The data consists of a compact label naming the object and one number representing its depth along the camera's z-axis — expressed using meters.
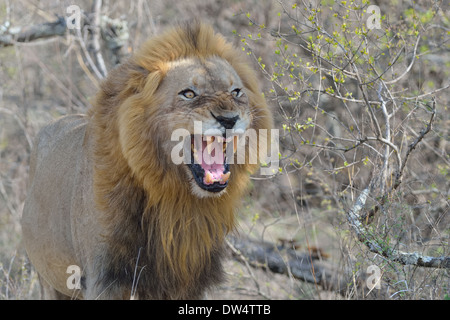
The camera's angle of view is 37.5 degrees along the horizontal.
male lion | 4.02
